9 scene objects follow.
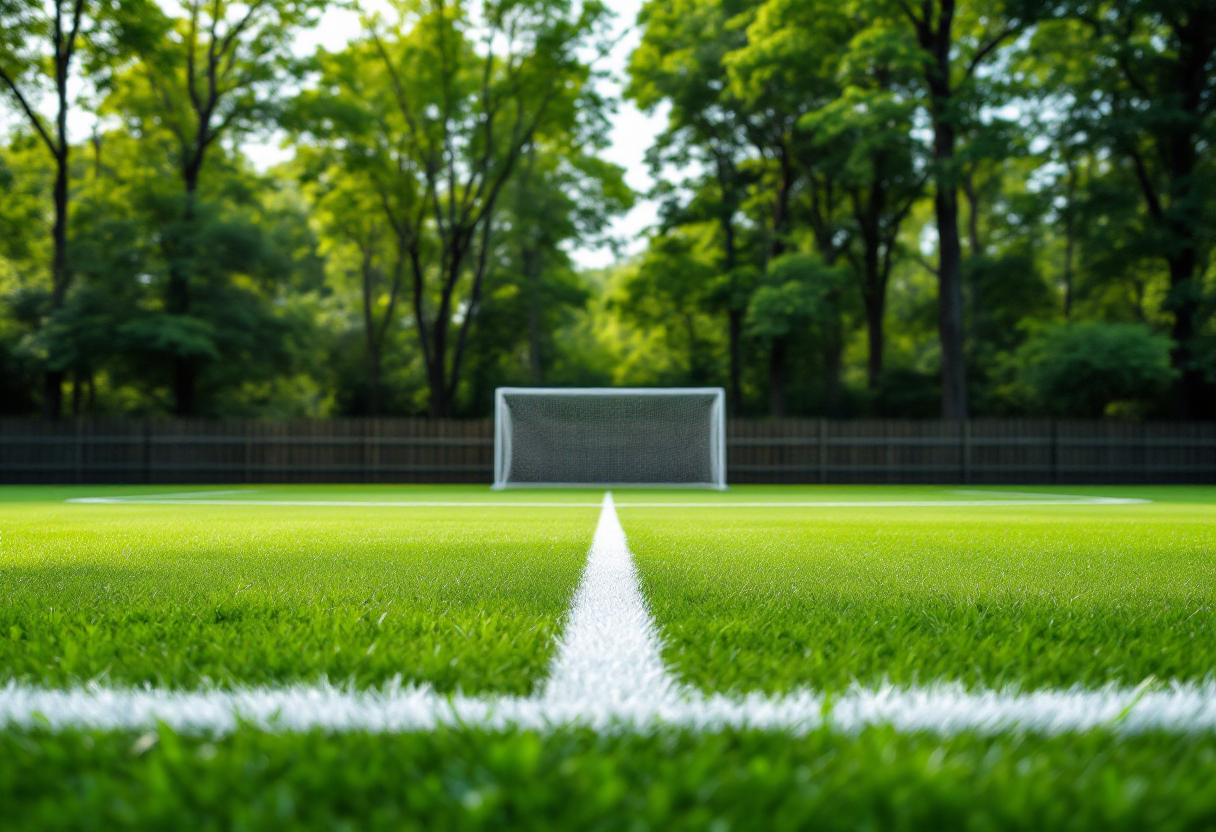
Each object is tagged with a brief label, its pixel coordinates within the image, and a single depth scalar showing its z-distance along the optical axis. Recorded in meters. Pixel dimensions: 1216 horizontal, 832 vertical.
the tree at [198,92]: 22.97
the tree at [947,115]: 19.55
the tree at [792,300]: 23.17
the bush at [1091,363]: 20.58
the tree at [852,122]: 20.14
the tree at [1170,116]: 22.16
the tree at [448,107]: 22.56
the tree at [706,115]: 25.42
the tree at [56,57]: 20.92
